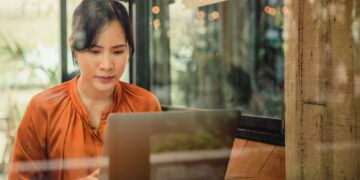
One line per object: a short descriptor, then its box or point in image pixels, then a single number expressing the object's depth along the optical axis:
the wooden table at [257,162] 2.60
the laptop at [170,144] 1.46
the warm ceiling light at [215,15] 2.96
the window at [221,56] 2.76
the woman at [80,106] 2.07
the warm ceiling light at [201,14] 2.90
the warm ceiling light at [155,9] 2.62
